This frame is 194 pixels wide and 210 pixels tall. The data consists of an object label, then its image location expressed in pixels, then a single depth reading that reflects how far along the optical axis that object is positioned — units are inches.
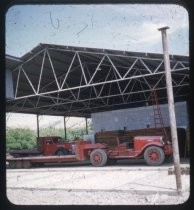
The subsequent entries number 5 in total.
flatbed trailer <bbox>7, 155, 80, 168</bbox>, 444.8
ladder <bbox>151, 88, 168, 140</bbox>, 402.4
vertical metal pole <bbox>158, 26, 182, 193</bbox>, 222.5
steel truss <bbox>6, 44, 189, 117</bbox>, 418.1
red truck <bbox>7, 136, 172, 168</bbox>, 381.1
